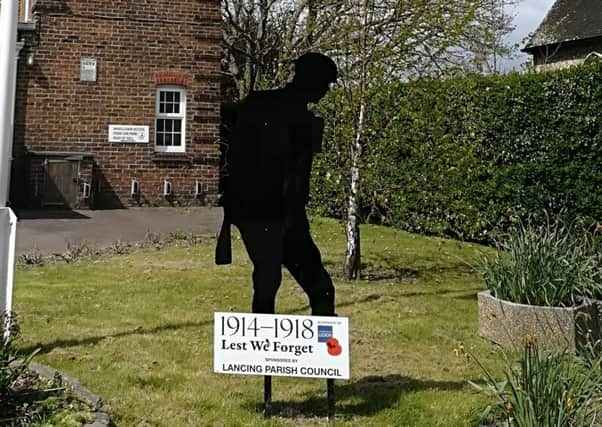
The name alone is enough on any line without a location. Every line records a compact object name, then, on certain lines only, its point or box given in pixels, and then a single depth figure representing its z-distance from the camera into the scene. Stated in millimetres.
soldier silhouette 3998
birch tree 7496
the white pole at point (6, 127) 4320
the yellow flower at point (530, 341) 3182
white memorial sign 3707
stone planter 5363
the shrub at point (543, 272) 5688
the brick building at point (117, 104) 14602
